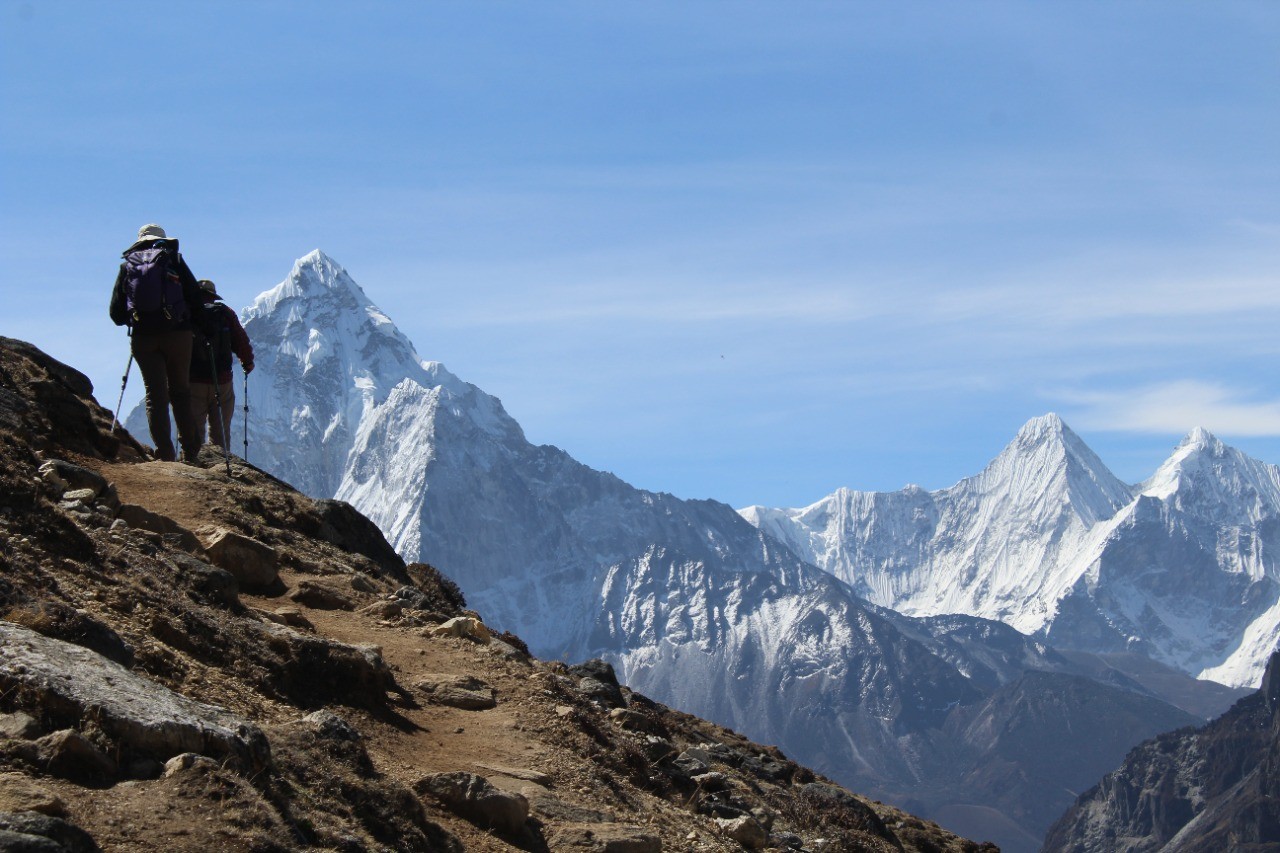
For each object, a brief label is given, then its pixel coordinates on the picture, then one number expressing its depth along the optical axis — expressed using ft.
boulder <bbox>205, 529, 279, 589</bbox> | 63.98
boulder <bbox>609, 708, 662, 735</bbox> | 70.59
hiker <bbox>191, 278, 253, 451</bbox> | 89.15
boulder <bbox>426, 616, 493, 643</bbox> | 67.46
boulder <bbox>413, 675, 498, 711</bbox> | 58.70
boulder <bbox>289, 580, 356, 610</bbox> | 66.13
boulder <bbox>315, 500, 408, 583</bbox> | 81.00
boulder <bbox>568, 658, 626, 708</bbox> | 78.28
